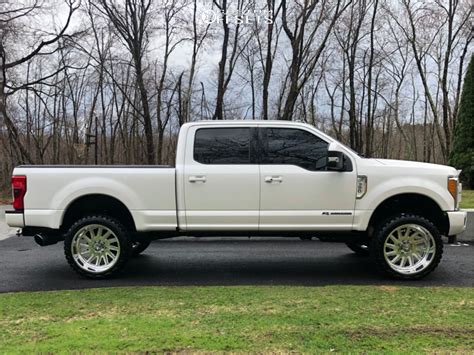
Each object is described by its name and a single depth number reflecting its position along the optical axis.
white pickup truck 5.97
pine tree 16.42
